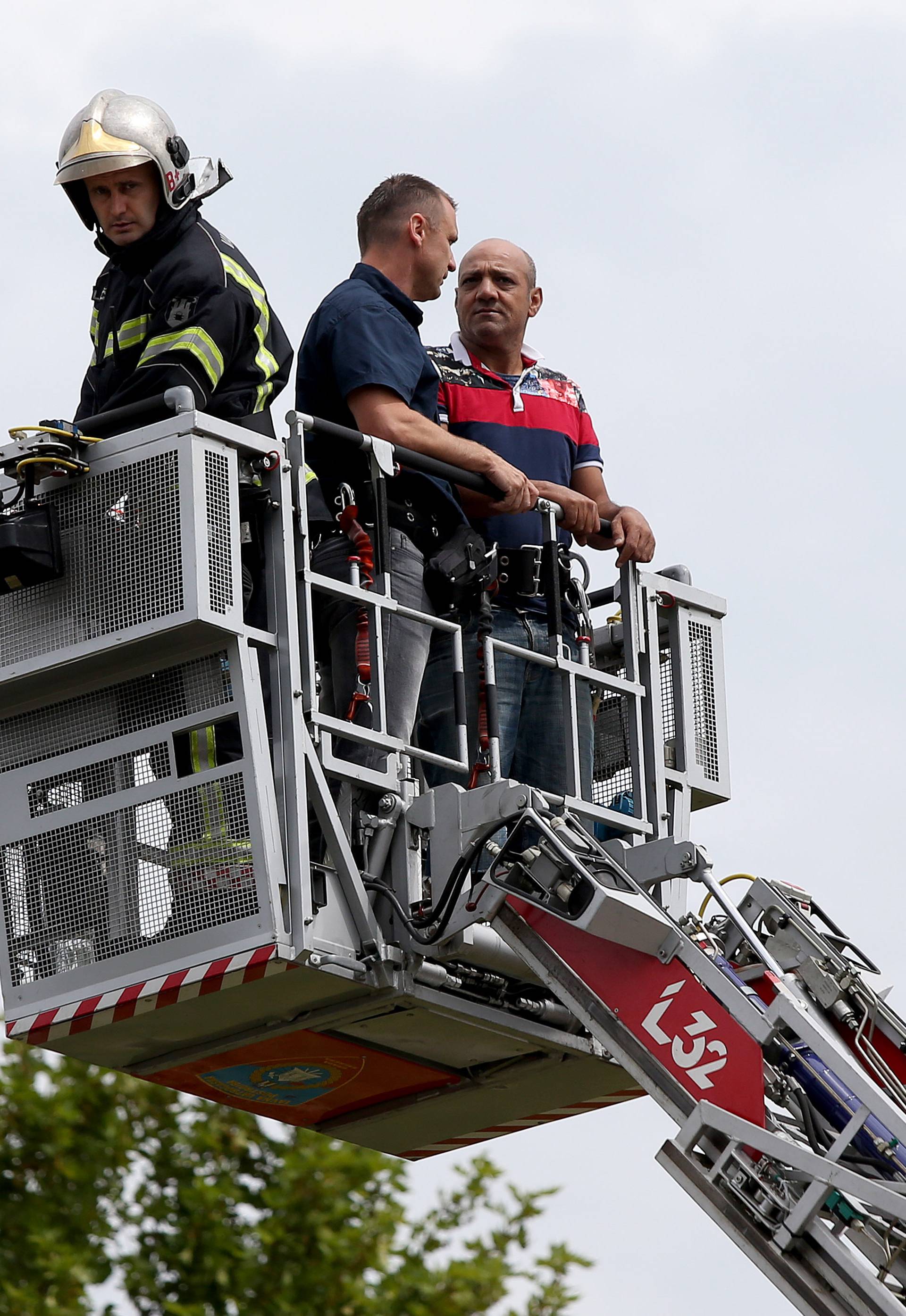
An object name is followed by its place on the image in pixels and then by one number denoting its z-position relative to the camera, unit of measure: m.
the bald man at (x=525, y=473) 19.44
